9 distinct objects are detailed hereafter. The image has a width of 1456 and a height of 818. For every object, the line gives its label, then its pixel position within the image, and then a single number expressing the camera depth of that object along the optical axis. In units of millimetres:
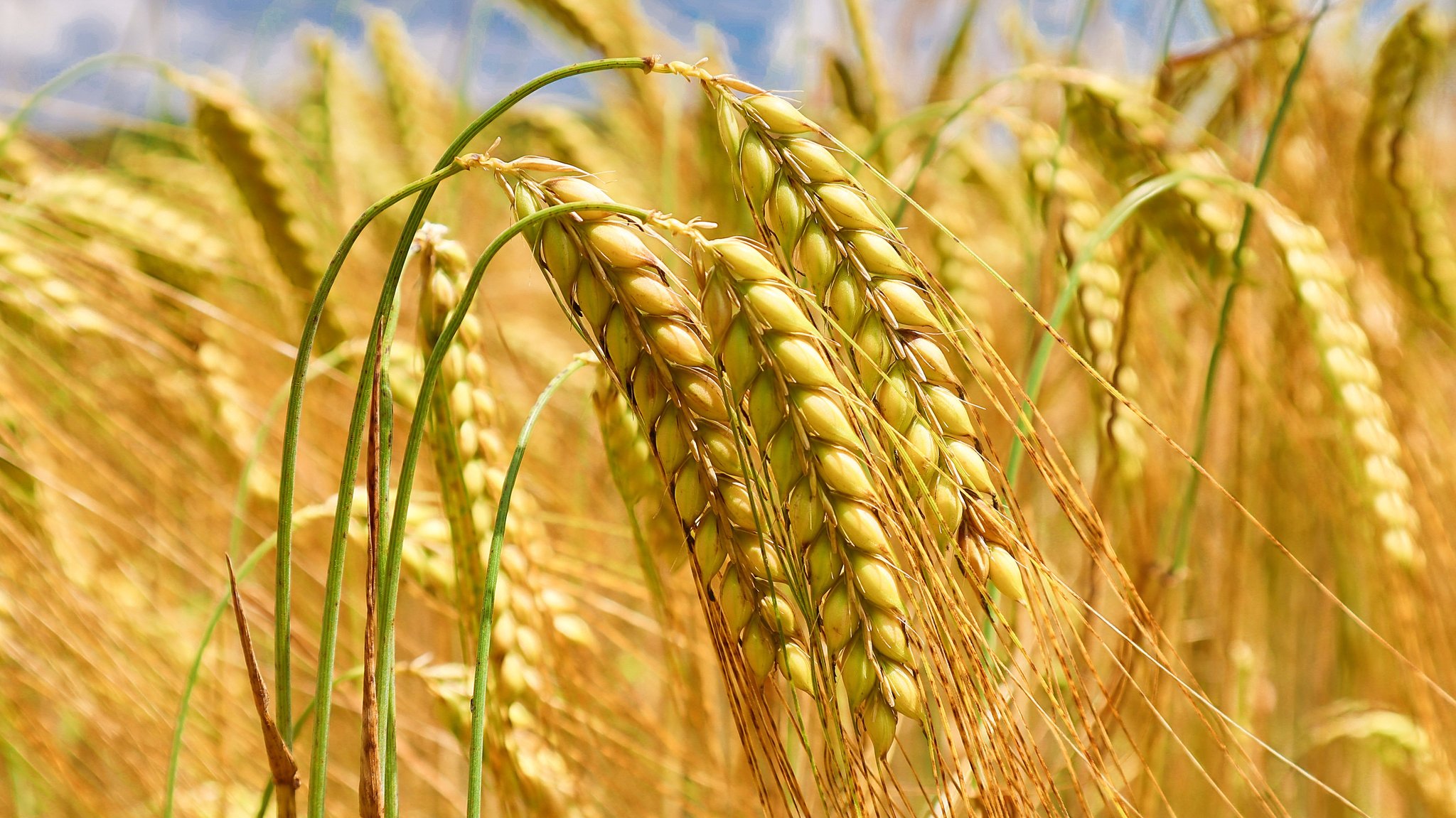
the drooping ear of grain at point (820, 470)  312
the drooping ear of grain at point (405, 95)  1501
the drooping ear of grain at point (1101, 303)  566
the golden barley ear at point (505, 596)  478
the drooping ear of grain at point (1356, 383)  591
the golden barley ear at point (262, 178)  884
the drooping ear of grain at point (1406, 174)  861
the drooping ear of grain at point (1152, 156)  670
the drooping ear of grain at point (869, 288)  335
